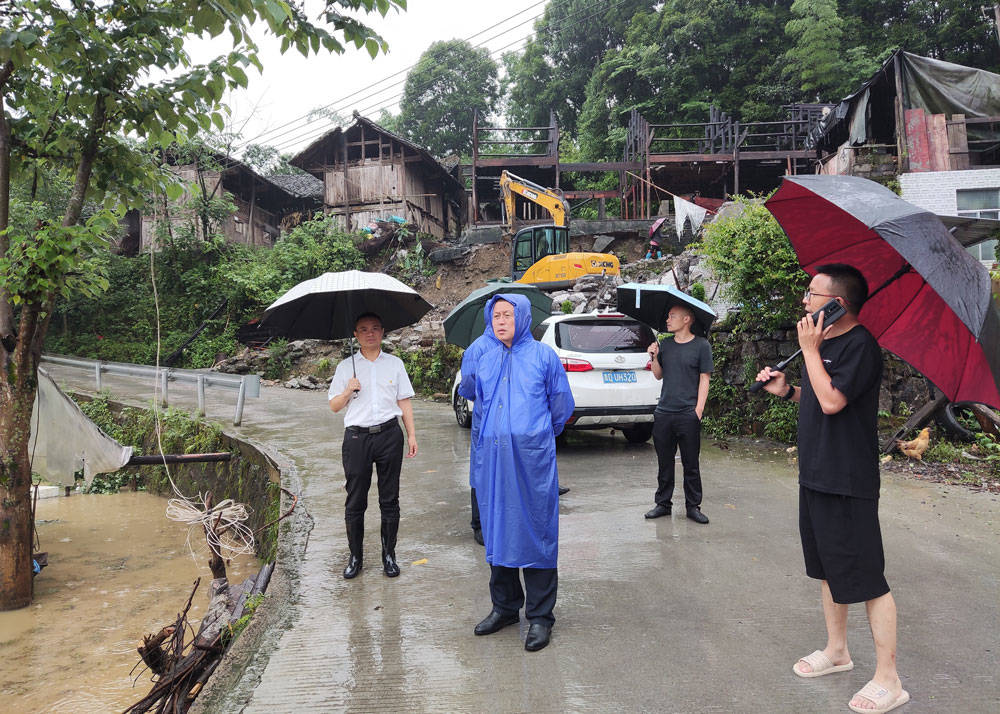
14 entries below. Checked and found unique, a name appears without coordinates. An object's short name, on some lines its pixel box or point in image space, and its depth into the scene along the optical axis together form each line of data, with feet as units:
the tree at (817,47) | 99.25
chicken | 24.62
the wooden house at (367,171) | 94.53
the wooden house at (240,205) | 85.30
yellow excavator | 57.31
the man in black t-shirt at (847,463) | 8.97
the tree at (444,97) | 146.92
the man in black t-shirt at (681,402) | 18.02
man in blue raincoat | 11.20
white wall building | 47.51
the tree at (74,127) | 15.87
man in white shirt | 14.71
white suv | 26.07
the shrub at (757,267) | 28.19
